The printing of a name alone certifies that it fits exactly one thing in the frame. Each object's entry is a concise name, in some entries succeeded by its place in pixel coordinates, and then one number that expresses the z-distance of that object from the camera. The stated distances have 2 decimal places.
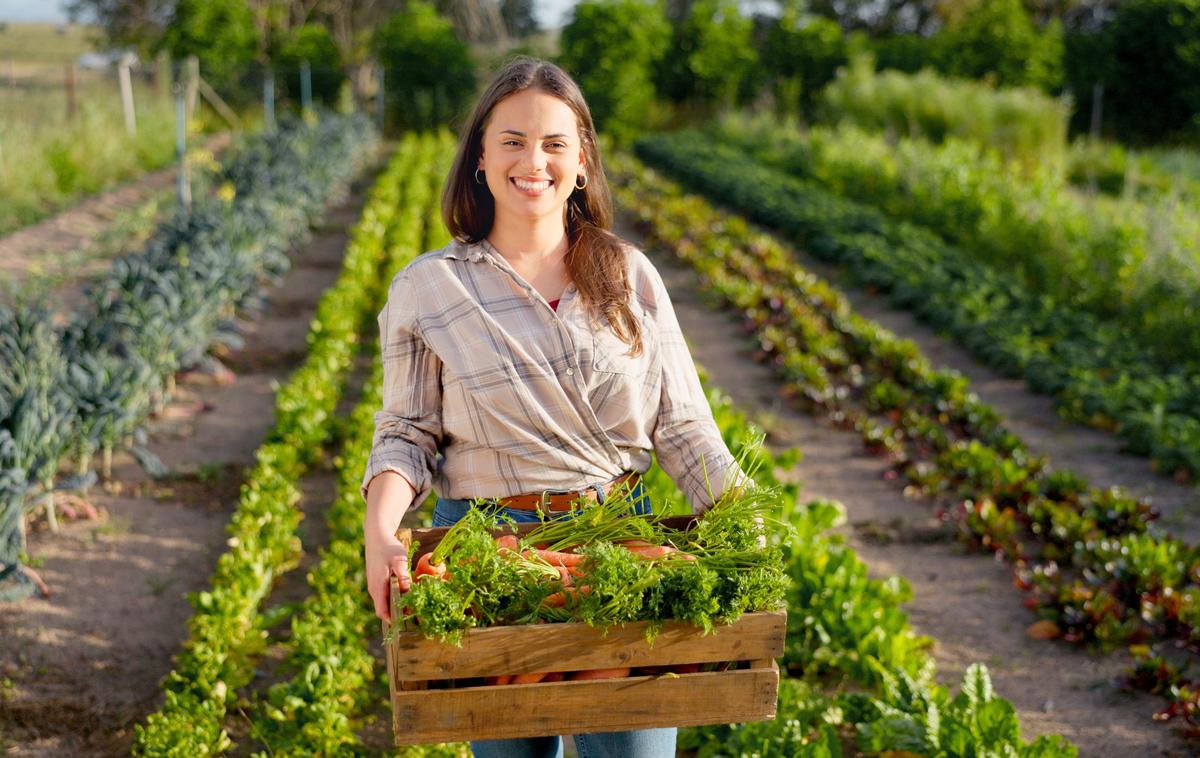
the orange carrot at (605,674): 1.71
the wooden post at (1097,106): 17.50
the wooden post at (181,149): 9.02
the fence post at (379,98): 23.97
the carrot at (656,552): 1.76
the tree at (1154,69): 17.22
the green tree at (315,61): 24.45
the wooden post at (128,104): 15.57
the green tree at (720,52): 23.66
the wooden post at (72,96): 15.95
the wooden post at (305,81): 20.97
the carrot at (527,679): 1.69
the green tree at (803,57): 23.73
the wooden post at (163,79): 19.81
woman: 2.07
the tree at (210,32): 17.48
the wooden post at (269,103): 16.99
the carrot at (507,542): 1.79
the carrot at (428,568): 1.74
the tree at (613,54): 21.80
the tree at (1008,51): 20.55
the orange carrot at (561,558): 1.79
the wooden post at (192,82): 16.80
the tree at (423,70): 24.22
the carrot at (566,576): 1.73
